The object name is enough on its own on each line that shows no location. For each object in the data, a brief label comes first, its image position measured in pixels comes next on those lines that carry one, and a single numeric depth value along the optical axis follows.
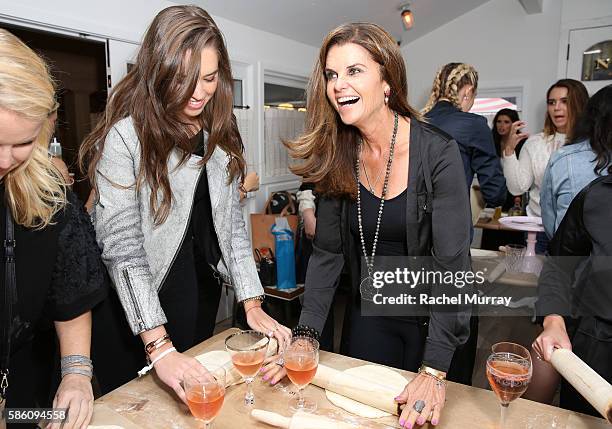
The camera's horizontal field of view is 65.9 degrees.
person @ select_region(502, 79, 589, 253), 3.03
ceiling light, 4.51
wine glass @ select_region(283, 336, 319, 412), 1.05
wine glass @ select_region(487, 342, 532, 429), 0.94
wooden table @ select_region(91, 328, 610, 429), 1.00
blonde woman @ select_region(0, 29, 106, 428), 0.89
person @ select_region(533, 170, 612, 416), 1.35
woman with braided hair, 2.53
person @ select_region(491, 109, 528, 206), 4.77
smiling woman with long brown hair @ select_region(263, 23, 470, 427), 1.30
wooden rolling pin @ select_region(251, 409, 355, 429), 0.95
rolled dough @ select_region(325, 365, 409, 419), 1.06
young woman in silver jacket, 1.26
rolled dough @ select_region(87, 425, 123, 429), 0.99
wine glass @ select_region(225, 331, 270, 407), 1.07
